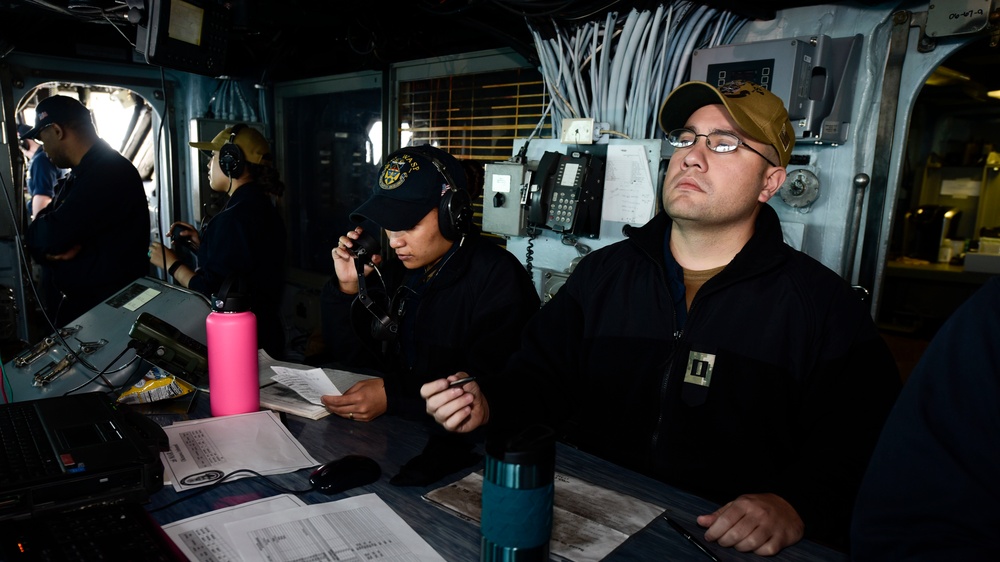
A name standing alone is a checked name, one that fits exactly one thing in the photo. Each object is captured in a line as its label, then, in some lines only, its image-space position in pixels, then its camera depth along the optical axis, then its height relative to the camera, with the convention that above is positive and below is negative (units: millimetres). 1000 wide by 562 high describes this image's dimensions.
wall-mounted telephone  2812 -81
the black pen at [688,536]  1013 -596
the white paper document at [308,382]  1579 -563
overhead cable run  2627 +528
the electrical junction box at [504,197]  3016 -122
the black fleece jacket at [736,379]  1393 -469
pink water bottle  1407 -447
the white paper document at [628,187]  2654 -37
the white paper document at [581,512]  1021 -602
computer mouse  1159 -584
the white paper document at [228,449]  1209 -603
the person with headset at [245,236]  2816 -354
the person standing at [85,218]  3098 -320
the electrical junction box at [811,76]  2291 +410
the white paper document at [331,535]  959 -594
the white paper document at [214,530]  944 -595
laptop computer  994 -524
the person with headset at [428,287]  1877 -372
